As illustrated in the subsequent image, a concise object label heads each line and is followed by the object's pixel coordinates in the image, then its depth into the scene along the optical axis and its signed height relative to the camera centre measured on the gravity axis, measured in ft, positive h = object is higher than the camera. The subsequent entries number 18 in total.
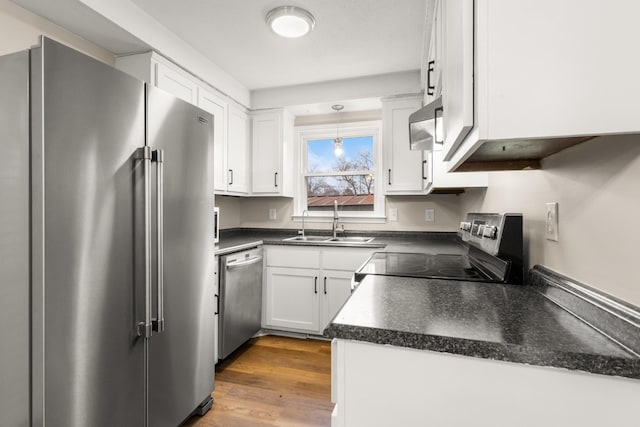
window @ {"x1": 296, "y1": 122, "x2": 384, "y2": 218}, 11.12 +1.50
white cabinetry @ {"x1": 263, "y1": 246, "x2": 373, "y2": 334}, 8.96 -2.10
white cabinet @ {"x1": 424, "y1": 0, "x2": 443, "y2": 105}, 4.51 +2.81
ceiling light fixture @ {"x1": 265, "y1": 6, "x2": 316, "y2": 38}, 6.34 +4.02
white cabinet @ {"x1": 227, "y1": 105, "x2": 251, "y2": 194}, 9.70 +1.93
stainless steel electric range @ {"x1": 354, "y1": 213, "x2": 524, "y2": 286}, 3.80 -0.74
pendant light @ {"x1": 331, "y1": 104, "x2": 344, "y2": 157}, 11.11 +2.53
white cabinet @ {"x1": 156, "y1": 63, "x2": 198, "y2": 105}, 7.05 +3.10
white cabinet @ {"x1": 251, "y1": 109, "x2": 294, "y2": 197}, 10.59 +2.08
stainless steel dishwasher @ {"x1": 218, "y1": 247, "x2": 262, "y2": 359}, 7.63 -2.28
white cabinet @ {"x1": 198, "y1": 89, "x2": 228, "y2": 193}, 8.75 +2.25
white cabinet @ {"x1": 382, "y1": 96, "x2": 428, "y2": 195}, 9.41 +1.83
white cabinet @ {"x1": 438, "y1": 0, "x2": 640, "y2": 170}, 1.92 +0.93
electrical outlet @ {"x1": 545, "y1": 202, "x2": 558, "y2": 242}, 3.27 -0.10
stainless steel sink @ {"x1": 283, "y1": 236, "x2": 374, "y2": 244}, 9.98 -0.87
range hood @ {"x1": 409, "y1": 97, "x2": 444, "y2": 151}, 4.32 +1.40
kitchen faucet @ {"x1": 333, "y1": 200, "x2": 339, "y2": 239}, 10.69 -0.19
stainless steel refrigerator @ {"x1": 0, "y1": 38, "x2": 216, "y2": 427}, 3.22 -0.39
